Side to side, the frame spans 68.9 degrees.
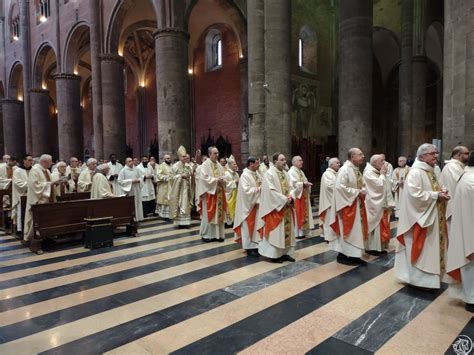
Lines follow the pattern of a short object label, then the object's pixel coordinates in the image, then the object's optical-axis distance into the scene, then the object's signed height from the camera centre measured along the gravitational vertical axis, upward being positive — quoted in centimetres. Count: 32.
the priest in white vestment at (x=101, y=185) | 804 -57
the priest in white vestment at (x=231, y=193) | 868 -91
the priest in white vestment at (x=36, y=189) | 720 -57
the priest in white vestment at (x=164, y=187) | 1093 -89
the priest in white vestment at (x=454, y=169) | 474 -22
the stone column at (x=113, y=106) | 1723 +271
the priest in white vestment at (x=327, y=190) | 711 -70
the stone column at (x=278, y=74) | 1051 +252
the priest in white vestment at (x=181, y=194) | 902 -95
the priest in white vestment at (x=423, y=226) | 430 -92
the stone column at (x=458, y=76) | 624 +147
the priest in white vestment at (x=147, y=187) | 1127 -90
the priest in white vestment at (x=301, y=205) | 752 -108
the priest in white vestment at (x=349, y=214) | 559 -95
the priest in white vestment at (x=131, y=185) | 986 -72
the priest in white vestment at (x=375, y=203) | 592 -83
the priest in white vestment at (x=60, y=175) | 924 -39
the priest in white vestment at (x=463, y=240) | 379 -96
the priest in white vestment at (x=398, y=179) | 991 -74
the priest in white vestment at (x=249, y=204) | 622 -86
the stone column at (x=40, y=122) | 2400 +279
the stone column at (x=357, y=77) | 1211 +277
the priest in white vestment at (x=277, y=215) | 571 -98
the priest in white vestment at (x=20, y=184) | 784 -50
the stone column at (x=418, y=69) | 1628 +402
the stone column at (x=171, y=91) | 1412 +281
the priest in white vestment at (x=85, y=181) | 998 -59
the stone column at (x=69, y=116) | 2105 +276
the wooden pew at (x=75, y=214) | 680 -115
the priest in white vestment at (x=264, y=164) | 996 -20
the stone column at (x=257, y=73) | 1113 +272
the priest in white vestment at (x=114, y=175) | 1057 -46
